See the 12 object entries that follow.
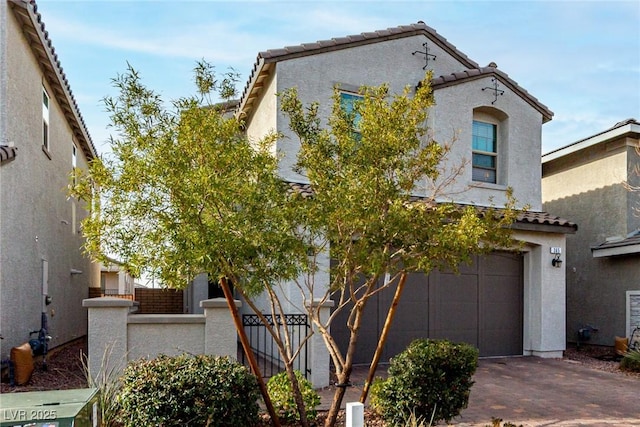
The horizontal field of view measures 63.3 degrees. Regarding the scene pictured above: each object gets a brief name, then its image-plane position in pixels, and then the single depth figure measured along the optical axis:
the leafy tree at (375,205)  5.84
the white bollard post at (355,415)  4.52
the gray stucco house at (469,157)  12.32
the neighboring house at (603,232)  14.89
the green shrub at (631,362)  11.80
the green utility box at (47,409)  3.79
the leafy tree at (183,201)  5.40
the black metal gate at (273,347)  9.39
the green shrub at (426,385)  6.75
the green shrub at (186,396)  5.63
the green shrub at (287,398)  6.76
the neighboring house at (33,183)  8.98
